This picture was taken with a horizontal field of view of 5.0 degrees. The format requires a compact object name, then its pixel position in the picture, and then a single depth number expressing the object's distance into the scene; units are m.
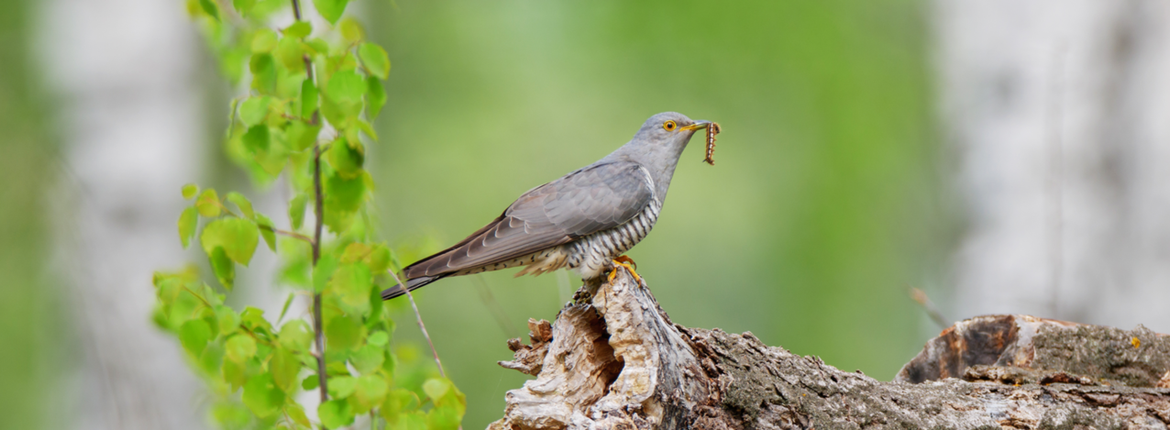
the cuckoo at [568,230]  11.77
